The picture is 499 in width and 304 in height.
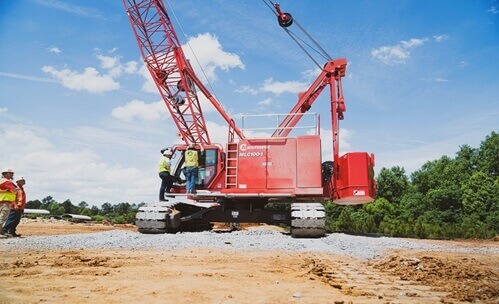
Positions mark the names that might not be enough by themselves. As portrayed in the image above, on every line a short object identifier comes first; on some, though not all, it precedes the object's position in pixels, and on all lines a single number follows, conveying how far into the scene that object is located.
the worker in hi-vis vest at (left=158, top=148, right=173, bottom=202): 14.00
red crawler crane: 12.84
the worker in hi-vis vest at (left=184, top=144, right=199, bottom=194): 13.86
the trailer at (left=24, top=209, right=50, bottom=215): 35.94
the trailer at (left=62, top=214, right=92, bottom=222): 33.69
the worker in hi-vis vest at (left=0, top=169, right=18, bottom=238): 10.94
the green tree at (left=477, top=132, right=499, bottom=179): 58.72
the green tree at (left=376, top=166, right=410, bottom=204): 60.94
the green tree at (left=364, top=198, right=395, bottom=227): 50.25
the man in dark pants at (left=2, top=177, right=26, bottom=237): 11.70
